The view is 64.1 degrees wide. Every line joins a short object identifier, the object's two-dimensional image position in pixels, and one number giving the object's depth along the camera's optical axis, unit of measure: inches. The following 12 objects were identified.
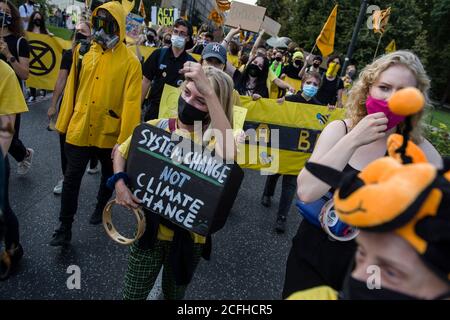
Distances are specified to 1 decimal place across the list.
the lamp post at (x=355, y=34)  338.6
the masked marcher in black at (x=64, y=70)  146.3
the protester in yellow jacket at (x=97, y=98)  119.5
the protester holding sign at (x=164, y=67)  169.6
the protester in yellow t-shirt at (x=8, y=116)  93.7
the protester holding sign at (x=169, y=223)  73.1
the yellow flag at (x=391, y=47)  364.0
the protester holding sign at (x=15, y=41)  145.2
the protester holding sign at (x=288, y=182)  164.7
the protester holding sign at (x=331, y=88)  257.0
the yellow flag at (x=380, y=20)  331.0
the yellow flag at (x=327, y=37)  301.0
